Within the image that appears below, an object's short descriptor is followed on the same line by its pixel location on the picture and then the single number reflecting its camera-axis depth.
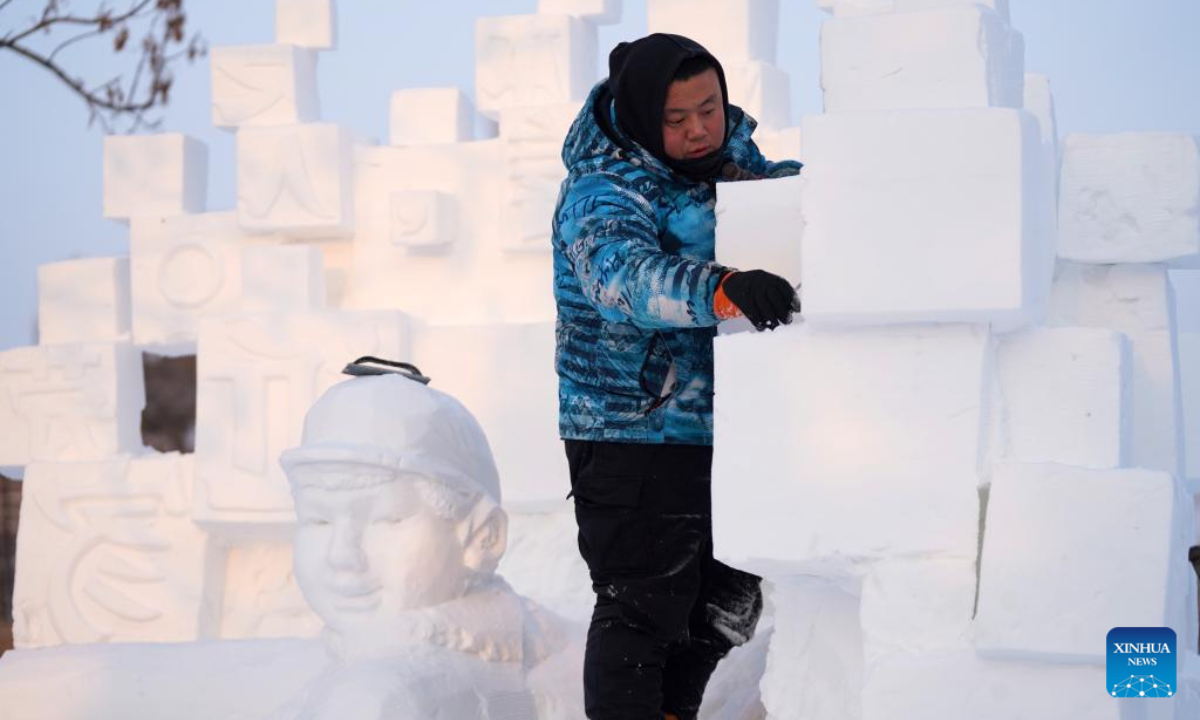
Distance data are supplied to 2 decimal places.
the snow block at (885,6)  3.14
